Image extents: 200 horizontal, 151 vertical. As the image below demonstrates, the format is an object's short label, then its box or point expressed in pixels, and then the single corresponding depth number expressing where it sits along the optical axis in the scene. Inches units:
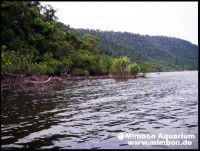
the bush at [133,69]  3577.8
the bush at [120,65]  3395.7
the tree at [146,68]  3744.6
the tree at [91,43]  5059.1
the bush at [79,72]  3324.6
